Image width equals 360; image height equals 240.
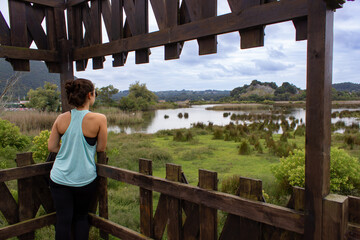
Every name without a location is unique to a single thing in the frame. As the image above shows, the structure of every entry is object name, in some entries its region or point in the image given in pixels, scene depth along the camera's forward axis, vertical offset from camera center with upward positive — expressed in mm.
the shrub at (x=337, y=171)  3932 -1040
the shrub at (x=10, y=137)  7312 -815
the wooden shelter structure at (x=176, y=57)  1544 +396
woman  2297 -369
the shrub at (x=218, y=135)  12297 -1463
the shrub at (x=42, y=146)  5225 -761
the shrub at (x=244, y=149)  8422 -1459
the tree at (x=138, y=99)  36500 +681
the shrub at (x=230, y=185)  4453 -1340
